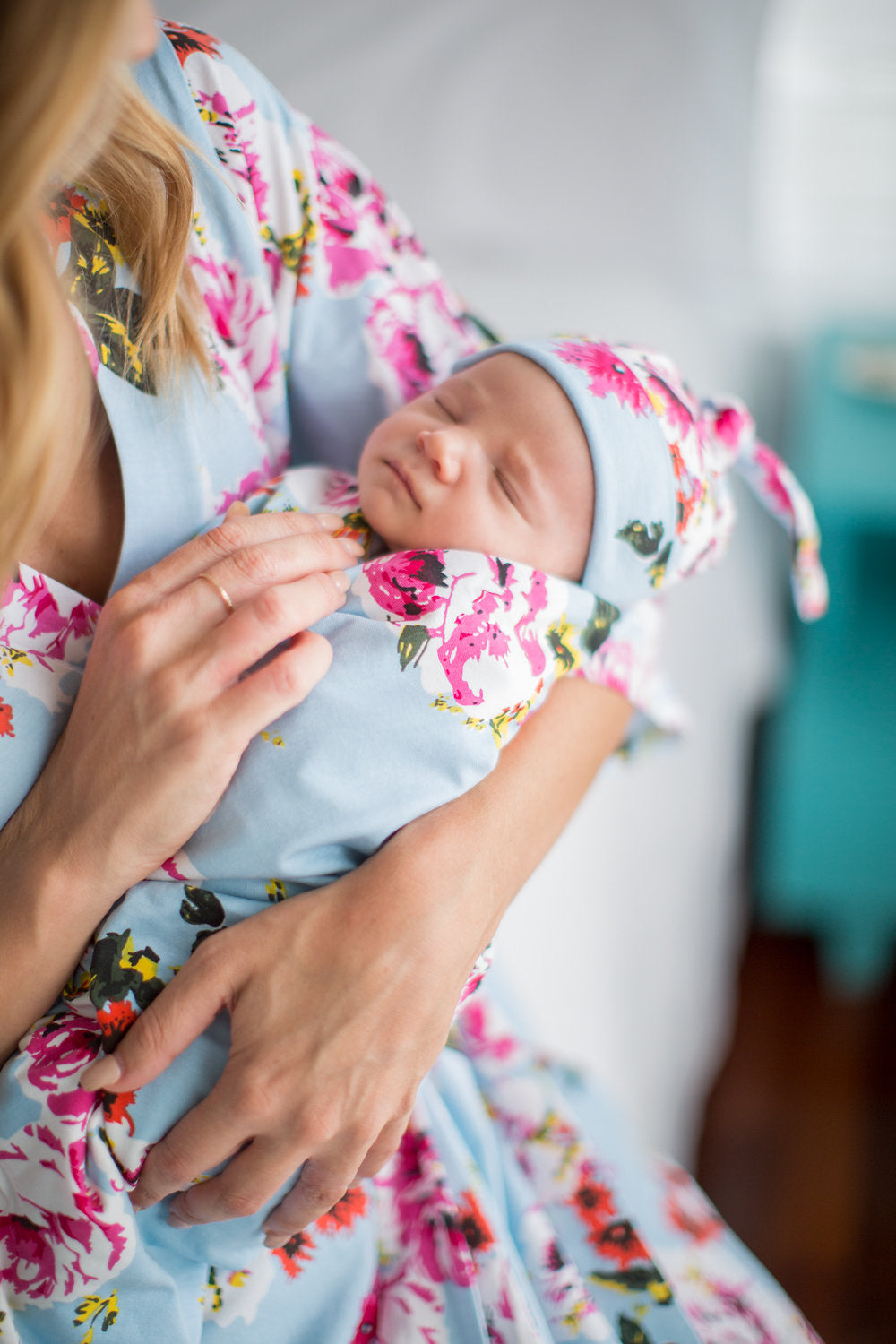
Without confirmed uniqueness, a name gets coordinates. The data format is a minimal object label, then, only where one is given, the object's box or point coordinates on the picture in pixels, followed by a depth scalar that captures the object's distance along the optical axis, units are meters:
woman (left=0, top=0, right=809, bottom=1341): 0.59
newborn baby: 0.61
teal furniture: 1.80
